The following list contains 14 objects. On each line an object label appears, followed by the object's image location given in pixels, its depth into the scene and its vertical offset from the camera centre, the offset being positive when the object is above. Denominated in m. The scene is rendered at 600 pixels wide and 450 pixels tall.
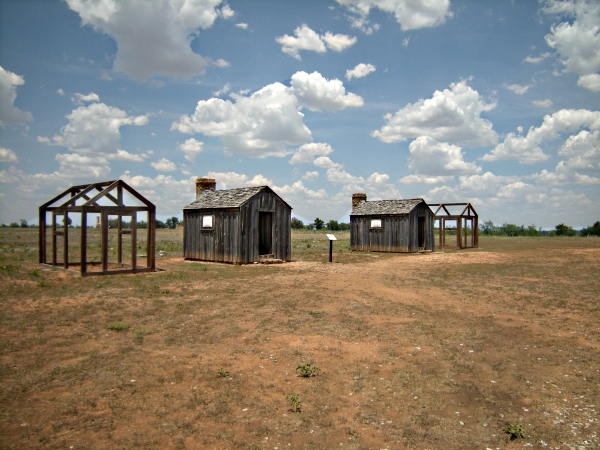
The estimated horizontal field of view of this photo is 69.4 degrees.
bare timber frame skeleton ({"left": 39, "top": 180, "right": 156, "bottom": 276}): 16.20 +0.88
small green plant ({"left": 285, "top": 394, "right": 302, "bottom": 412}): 5.34 -2.10
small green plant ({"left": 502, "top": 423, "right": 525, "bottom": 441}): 4.76 -2.19
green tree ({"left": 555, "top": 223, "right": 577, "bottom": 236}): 72.75 +0.61
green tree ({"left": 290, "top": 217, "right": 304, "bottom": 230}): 94.12 +2.52
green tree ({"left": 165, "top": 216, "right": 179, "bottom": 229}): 94.79 +3.14
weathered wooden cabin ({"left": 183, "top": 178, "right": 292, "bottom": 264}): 20.89 +0.48
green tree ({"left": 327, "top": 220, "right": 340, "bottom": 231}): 87.19 +2.07
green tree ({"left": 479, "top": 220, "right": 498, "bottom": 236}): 78.19 +0.95
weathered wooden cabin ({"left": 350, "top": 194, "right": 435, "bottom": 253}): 30.77 +0.64
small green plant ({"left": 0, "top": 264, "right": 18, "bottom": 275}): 16.42 -1.23
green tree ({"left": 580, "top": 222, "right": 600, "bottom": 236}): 70.12 +0.50
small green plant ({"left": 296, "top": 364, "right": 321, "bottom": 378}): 6.38 -2.03
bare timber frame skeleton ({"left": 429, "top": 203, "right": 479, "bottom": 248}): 33.92 +1.22
